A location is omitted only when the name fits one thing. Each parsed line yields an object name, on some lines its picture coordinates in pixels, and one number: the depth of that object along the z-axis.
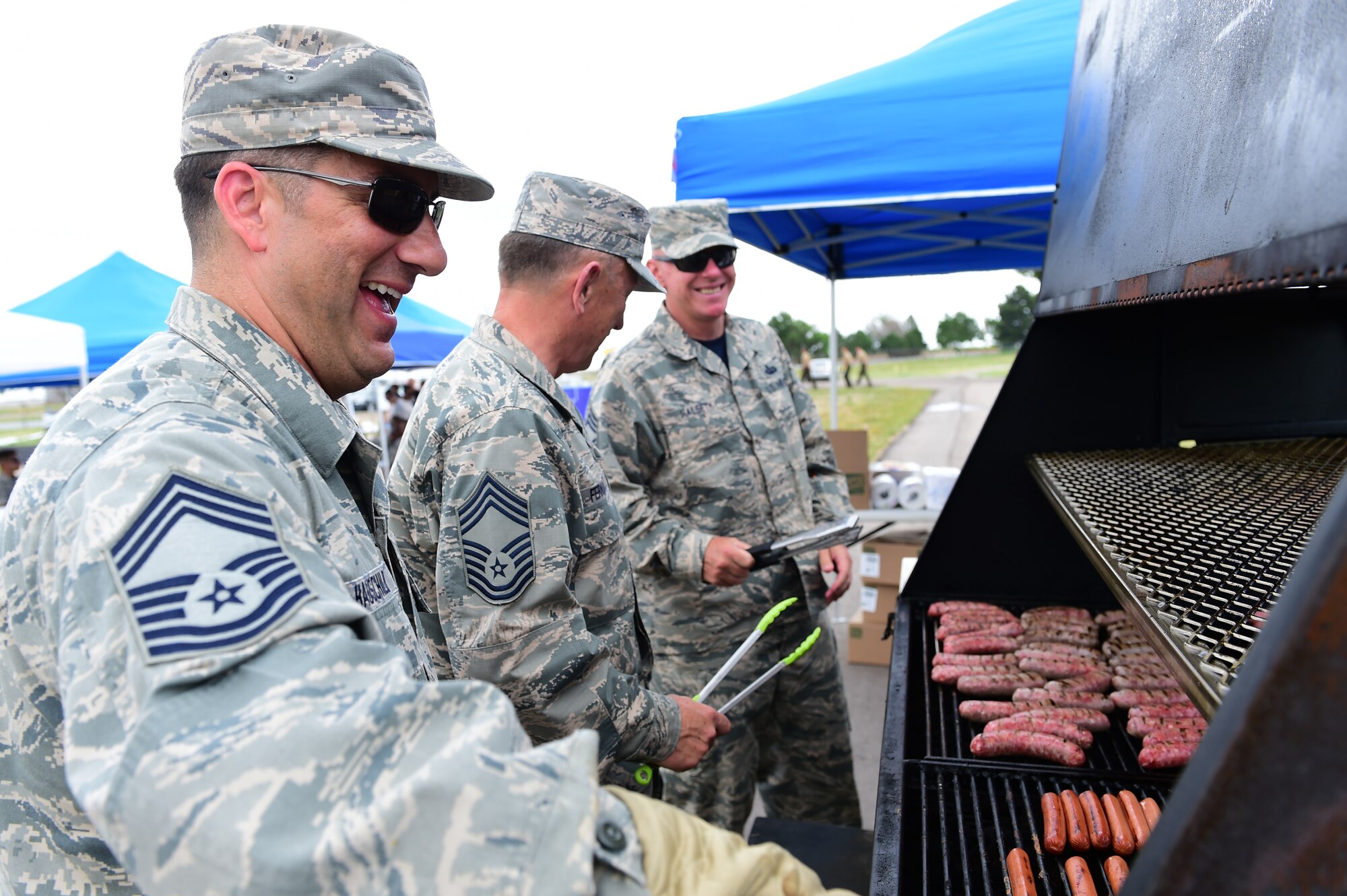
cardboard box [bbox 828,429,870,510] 6.34
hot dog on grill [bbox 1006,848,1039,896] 1.64
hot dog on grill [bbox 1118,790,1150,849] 1.74
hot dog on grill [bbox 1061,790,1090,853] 1.75
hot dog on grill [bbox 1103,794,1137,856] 1.72
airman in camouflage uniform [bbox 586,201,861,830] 3.41
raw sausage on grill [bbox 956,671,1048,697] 2.48
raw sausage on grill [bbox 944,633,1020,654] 2.68
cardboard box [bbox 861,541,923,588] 5.81
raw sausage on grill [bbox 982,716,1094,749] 2.15
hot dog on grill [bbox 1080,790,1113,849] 1.75
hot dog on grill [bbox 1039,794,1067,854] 1.76
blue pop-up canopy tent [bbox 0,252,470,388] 10.43
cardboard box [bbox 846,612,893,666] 5.96
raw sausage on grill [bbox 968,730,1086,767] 2.08
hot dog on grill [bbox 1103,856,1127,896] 1.64
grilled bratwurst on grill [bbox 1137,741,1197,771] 1.94
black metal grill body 0.63
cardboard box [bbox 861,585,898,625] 5.91
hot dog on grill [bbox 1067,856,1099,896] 1.60
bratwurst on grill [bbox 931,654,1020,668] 2.61
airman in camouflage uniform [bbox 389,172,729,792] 1.93
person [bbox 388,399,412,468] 13.15
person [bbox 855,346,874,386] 35.91
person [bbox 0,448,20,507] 8.77
